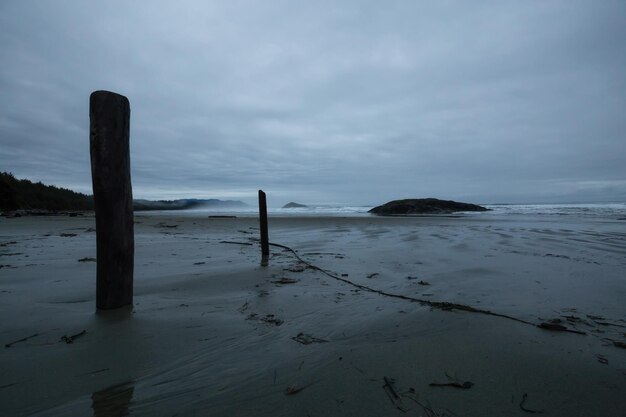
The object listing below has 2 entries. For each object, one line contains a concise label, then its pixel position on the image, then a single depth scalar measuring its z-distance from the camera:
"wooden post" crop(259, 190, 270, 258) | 7.26
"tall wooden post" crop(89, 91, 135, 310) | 3.05
